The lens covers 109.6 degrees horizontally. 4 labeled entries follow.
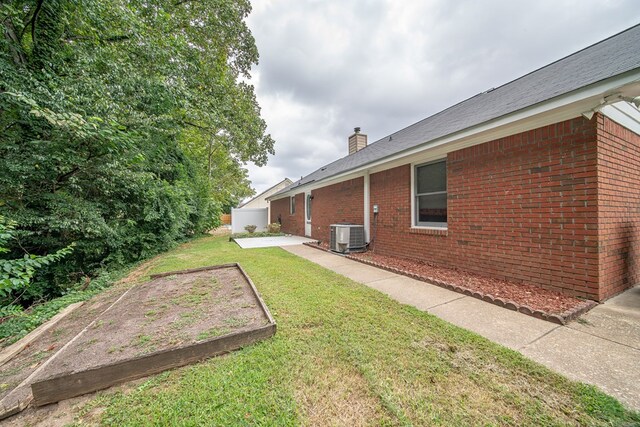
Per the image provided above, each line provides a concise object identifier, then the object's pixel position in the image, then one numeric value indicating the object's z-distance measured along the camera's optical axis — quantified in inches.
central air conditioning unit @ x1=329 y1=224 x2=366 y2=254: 275.0
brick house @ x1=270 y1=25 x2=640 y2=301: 118.6
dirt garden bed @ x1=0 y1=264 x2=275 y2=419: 67.8
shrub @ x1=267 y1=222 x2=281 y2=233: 589.6
